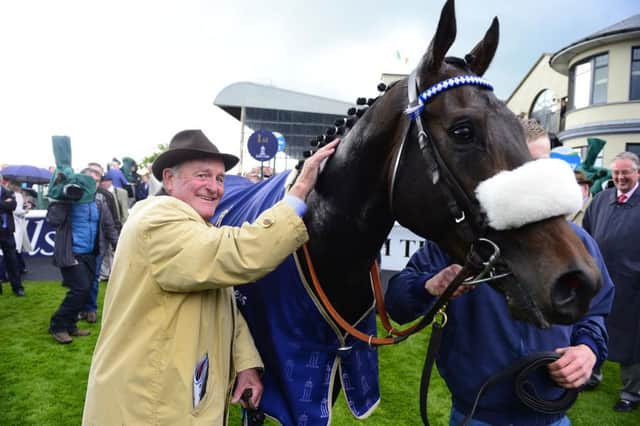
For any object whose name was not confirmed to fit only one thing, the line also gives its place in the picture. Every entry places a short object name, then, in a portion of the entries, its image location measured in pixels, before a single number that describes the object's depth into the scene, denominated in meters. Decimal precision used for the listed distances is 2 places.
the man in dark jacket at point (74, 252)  5.00
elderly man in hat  1.44
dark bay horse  1.16
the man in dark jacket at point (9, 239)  6.47
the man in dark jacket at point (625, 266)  4.06
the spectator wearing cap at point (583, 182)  4.44
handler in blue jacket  1.69
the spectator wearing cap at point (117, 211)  6.71
